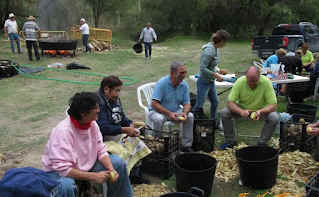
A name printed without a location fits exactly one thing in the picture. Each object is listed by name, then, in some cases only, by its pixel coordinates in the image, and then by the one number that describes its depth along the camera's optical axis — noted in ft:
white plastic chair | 14.76
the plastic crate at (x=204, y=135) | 15.31
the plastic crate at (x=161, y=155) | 12.94
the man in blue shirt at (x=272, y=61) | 24.83
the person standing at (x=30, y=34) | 41.50
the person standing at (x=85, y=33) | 51.84
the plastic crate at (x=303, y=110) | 17.52
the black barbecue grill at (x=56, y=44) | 45.42
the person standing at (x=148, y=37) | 47.60
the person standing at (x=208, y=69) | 16.93
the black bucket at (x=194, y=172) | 11.19
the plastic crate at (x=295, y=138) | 14.53
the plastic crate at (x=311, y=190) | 8.90
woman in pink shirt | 8.60
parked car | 43.24
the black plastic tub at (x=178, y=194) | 9.21
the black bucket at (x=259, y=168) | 11.84
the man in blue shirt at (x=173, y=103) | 14.38
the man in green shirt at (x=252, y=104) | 15.06
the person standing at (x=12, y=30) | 45.29
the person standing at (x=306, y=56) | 29.68
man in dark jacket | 11.52
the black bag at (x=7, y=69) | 32.71
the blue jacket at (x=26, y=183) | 7.25
